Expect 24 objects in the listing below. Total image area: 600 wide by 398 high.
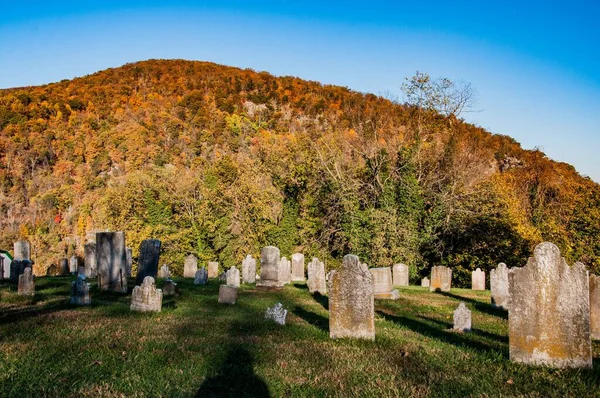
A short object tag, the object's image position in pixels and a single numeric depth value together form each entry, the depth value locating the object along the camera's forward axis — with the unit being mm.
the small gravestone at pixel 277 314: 9955
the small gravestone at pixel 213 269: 27072
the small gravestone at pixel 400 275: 25748
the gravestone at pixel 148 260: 17328
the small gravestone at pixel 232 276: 18438
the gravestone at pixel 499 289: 14859
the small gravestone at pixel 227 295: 13336
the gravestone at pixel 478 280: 23609
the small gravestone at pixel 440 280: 20688
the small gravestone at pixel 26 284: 14555
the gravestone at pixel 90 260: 24953
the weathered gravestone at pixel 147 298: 11320
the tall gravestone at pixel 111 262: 15586
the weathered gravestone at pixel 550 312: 6582
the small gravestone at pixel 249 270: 22183
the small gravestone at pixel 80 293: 12336
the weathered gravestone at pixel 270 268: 19000
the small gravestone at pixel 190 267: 27828
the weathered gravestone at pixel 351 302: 8359
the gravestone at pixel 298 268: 24969
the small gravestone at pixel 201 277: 20288
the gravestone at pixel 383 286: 16403
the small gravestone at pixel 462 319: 9711
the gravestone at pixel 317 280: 17586
